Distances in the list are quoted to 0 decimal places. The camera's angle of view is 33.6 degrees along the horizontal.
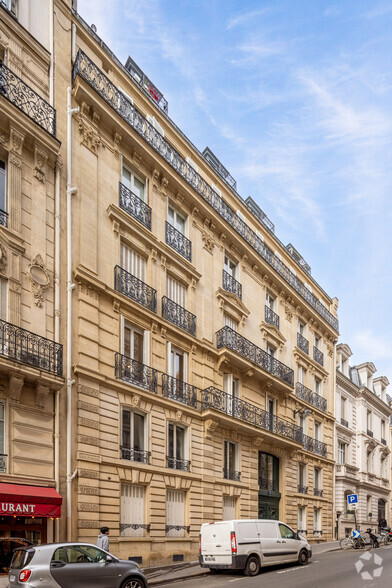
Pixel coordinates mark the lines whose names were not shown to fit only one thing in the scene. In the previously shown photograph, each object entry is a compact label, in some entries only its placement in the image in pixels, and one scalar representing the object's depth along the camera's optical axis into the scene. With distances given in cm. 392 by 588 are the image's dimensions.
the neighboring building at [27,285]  1490
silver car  1141
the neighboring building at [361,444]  3934
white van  1781
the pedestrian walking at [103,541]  1541
